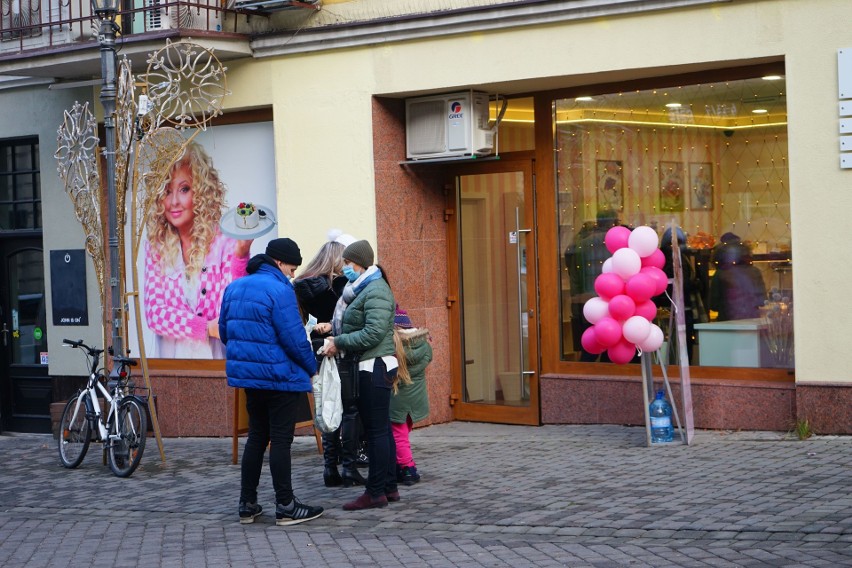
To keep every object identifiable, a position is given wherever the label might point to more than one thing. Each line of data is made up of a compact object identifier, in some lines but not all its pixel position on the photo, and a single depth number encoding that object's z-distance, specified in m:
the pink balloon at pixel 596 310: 10.11
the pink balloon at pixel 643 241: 9.95
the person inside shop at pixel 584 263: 11.80
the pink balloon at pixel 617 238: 10.18
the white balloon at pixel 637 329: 9.86
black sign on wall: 13.81
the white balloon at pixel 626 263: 9.88
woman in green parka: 8.24
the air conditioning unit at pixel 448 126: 11.84
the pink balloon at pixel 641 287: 9.87
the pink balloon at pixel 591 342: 10.24
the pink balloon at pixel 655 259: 10.15
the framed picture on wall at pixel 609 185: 11.72
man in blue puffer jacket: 8.01
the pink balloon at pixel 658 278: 9.98
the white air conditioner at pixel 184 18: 12.56
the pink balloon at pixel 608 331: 9.98
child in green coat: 9.00
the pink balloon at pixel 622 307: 9.89
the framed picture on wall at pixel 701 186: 11.12
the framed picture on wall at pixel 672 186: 11.31
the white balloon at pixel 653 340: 9.96
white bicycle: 10.47
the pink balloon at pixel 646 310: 10.02
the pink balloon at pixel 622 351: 10.09
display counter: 10.78
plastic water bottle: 10.27
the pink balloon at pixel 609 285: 9.97
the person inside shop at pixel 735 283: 10.84
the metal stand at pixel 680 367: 10.22
